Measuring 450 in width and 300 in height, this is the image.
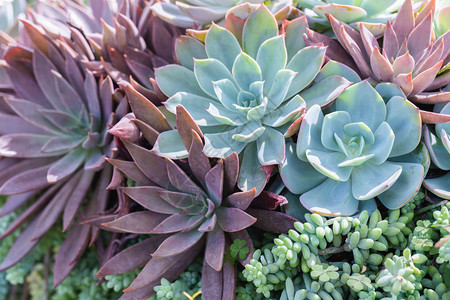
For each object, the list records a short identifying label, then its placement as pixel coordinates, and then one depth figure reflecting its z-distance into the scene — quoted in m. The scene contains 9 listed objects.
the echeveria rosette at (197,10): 0.96
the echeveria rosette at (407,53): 0.77
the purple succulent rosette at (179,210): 0.80
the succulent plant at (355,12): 0.86
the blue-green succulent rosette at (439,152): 0.76
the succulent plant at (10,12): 1.26
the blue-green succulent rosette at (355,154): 0.75
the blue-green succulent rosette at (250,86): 0.80
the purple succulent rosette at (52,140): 1.02
